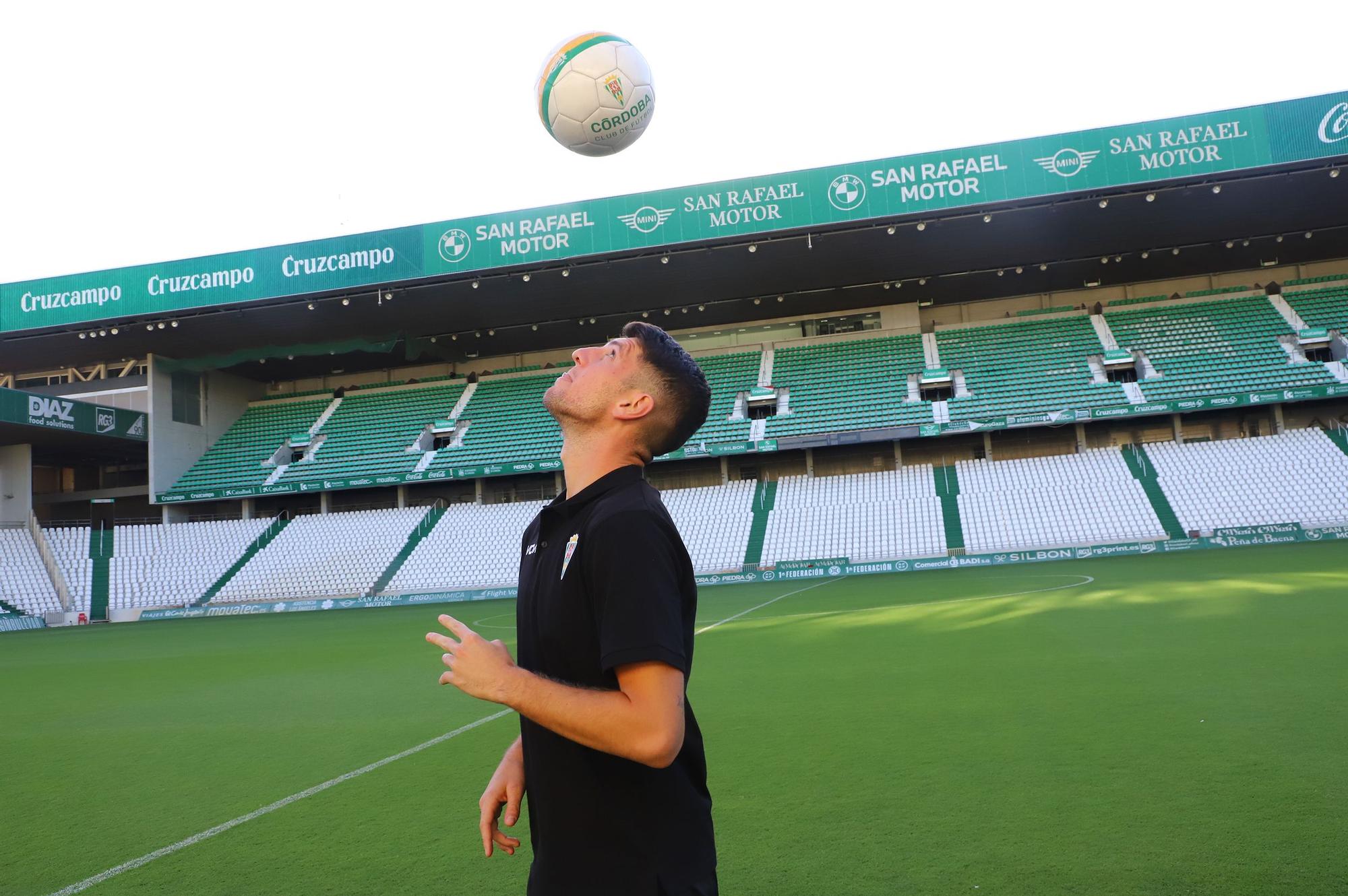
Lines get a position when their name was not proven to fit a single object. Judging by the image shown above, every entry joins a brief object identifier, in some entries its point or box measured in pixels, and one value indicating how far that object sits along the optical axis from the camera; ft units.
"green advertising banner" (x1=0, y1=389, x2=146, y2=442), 84.64
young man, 5.23
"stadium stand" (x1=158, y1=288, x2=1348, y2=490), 90.27
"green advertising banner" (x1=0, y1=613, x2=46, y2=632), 77.25
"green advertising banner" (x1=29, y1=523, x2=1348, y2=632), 71.26
